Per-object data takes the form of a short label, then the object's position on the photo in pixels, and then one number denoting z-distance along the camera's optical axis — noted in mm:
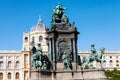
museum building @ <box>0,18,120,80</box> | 129012
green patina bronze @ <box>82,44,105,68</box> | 38312
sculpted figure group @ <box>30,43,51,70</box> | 37219
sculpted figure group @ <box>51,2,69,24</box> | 40512
